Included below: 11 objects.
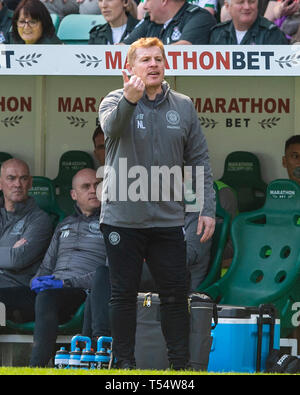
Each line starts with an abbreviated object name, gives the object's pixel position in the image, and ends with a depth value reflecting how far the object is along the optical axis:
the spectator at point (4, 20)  16.80
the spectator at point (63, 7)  20.17
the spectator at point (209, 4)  18.27
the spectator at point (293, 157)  17.47
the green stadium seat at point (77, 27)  19.03
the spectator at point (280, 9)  17.27
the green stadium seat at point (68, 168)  18.36
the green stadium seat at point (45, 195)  17.72
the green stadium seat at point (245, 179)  17.59
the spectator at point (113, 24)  16.70
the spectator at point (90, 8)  19.44
